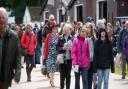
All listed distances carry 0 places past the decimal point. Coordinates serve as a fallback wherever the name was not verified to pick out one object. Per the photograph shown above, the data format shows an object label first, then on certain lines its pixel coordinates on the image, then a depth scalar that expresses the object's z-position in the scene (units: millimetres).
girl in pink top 13664
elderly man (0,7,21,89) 9250
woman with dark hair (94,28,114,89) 13695
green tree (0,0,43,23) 66375
